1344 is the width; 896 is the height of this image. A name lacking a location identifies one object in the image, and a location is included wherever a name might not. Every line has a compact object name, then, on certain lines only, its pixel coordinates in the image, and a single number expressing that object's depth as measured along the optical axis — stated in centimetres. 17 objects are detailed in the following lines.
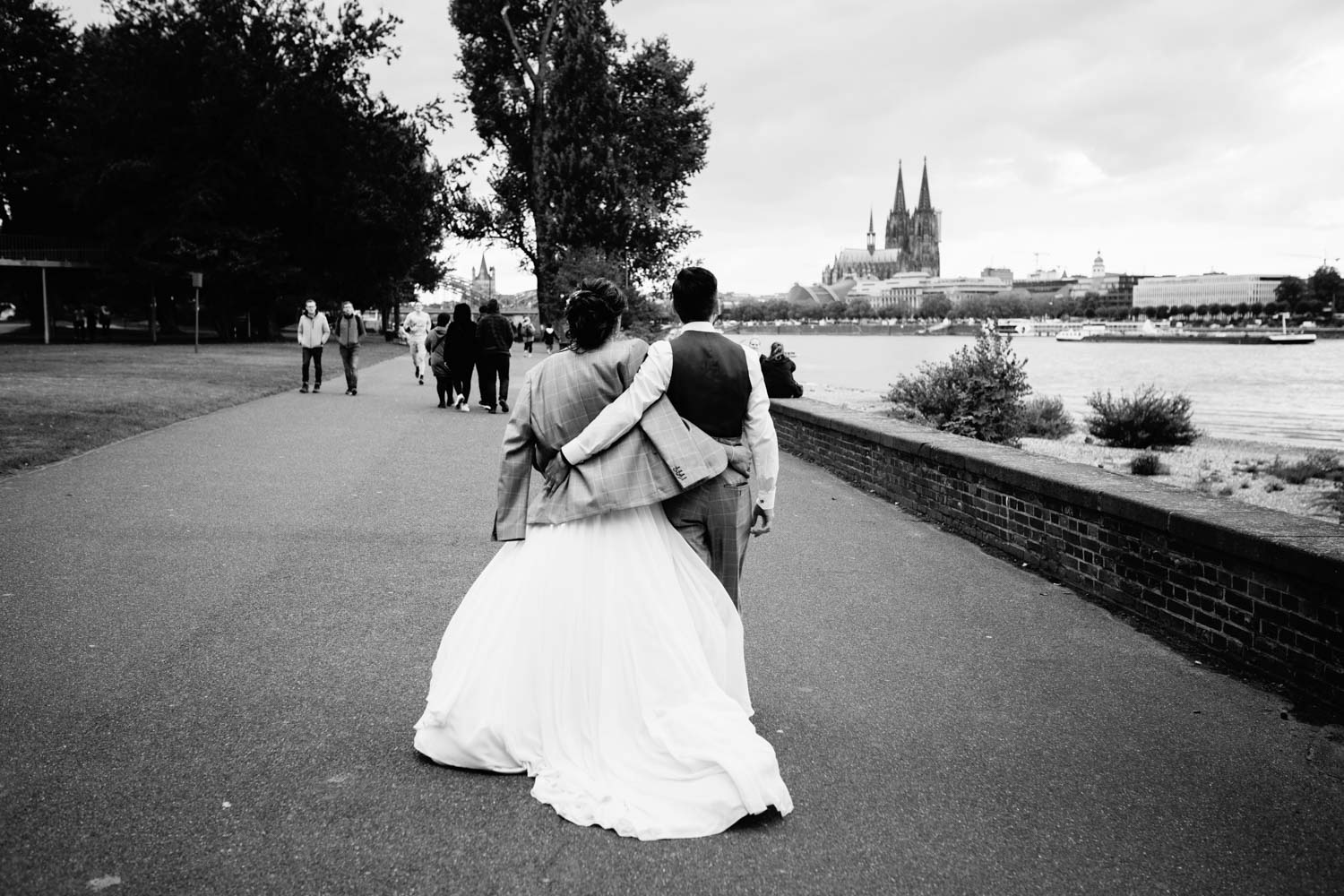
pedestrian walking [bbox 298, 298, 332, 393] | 2070
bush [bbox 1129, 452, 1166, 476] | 1349
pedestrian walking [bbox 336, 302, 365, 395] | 2014
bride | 354
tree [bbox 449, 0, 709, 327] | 3991
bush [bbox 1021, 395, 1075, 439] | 1885
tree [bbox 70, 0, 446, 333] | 4234
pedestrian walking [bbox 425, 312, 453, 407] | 1841
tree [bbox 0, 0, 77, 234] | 4694
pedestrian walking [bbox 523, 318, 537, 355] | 4732
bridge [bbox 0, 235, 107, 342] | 4597
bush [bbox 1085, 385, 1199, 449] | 1803
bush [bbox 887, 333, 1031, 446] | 1452
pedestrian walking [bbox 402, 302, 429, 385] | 2525
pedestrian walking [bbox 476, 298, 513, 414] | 1745
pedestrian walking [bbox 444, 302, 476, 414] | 1755
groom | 401
